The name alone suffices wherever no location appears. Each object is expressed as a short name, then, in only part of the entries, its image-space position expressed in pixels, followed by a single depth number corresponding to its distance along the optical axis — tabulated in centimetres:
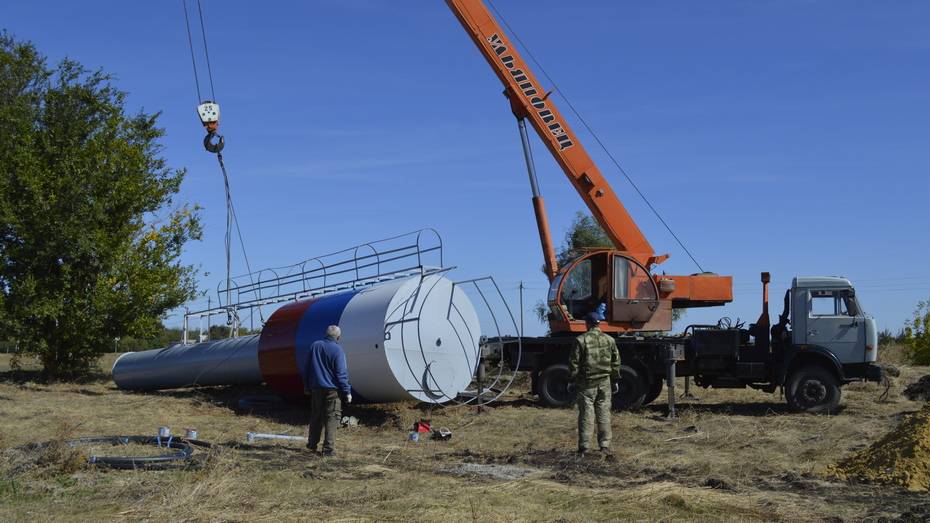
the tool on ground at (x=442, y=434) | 1478
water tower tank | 1650
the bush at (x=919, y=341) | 3094
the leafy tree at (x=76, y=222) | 2372
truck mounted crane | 1798
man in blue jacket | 1266
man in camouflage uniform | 1270
